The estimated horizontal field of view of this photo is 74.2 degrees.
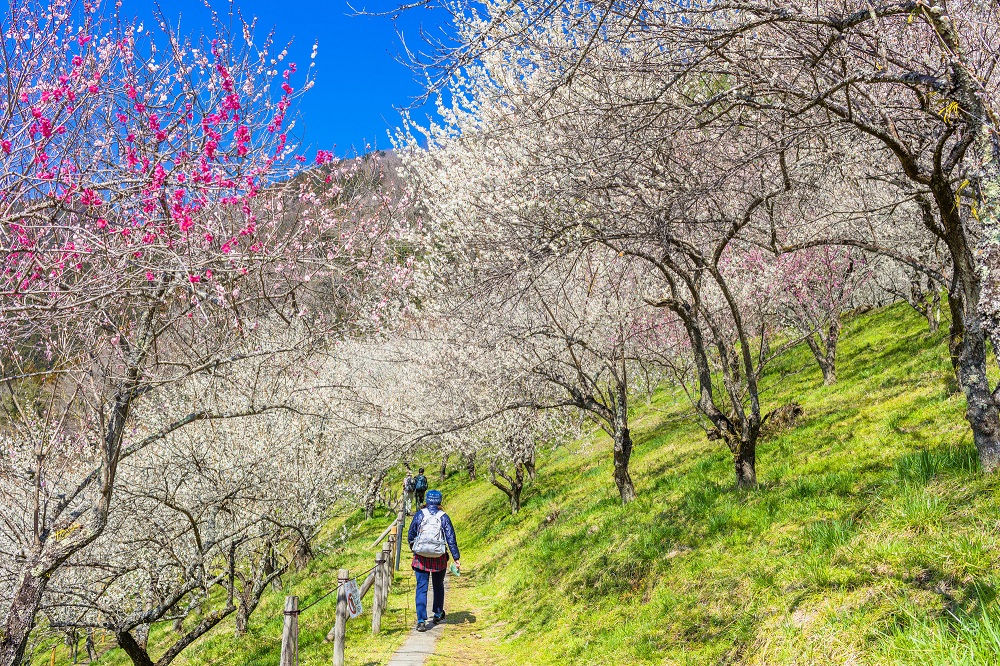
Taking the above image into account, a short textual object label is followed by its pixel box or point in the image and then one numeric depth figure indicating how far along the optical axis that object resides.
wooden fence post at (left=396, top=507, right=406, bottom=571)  16.89
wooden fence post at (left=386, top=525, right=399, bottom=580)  14.63
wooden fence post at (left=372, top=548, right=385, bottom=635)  9.73
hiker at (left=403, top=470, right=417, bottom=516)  20.16
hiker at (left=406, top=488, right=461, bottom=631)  9.26
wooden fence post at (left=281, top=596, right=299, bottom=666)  6.69
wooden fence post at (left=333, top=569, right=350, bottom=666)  7.58
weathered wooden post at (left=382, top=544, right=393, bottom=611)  10.91
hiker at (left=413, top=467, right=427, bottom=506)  21.75
